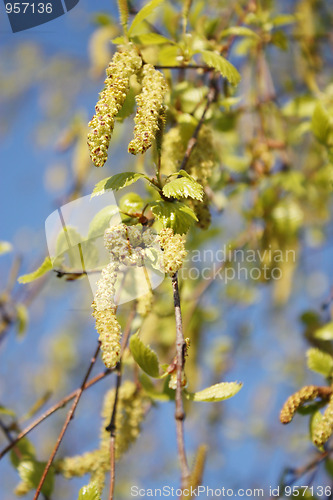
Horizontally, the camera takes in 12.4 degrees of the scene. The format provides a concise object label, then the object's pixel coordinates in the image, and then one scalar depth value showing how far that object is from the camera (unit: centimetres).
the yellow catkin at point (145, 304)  46
